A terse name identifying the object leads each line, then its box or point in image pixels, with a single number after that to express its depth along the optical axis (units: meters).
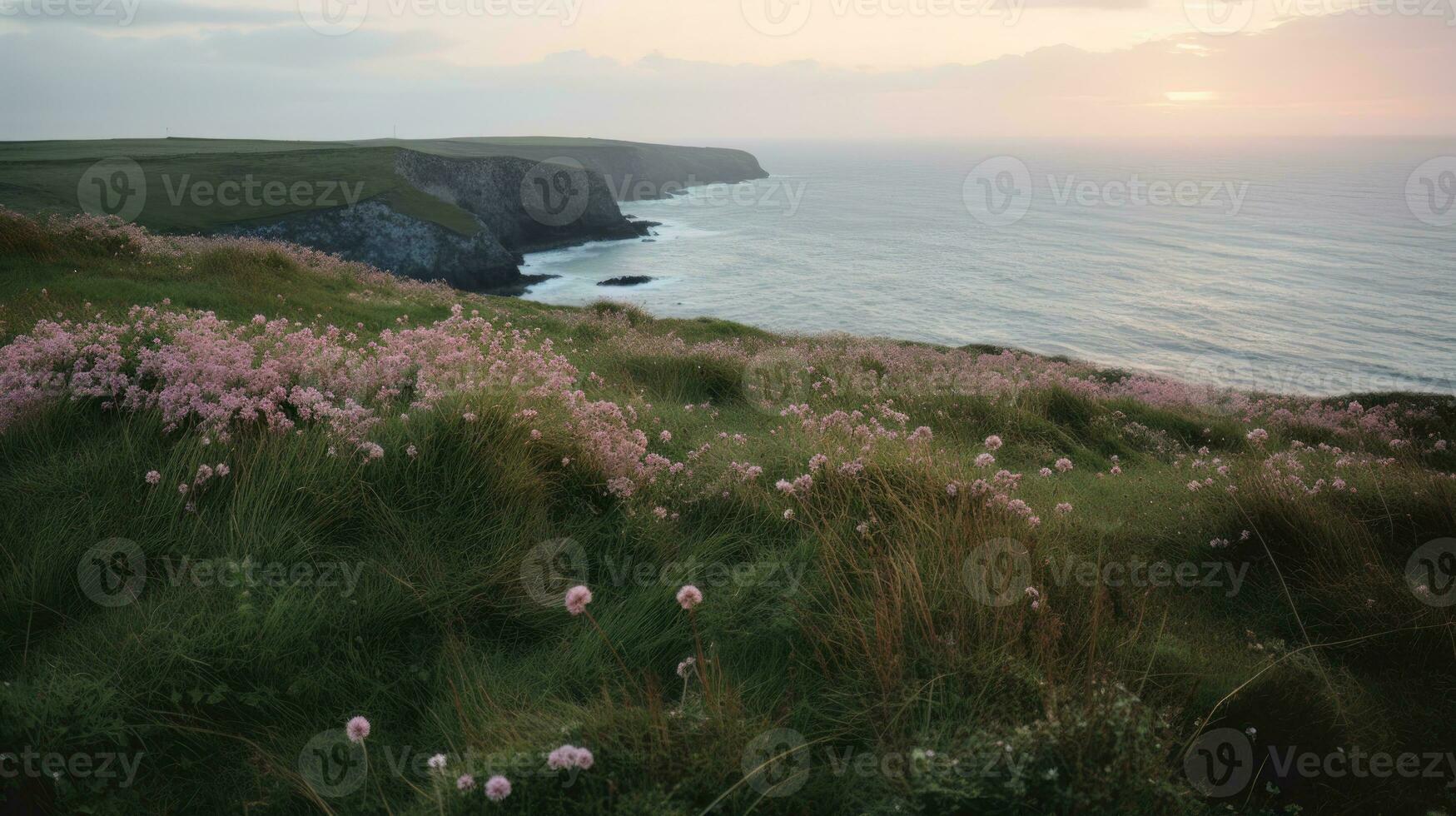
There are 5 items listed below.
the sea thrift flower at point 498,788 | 2.48
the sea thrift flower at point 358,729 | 2.82
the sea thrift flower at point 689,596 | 2.89
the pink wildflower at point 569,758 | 2.57
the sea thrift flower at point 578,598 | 2.80
